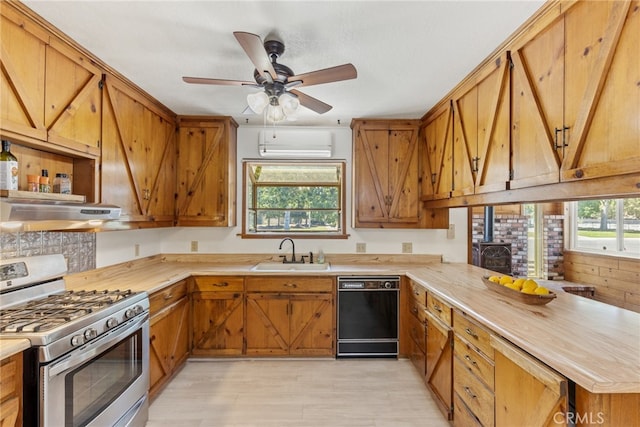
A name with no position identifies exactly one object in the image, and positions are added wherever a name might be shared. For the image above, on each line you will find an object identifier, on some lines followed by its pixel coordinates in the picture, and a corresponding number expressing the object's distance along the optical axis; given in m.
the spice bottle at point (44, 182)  1.73
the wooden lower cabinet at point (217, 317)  3.02
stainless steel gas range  1.35
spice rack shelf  1.42
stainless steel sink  3.32
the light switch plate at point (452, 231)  3.55
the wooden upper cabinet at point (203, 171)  3.38
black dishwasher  3.03
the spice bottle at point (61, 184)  1.85
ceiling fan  1.72
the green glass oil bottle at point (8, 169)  1.49
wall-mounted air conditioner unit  3.62
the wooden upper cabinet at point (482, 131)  1.94
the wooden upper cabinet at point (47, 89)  1.53
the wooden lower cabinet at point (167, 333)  2.38
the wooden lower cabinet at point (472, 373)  1.62
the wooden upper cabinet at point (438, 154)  2.78
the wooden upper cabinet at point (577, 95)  1.16
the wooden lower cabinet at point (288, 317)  3.03
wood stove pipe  4.86
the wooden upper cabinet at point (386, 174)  3.40
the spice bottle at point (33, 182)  1.68
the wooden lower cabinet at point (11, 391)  1.24
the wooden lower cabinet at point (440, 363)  2.10
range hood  1.37
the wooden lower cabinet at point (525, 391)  1.14
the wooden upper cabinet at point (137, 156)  2.29
